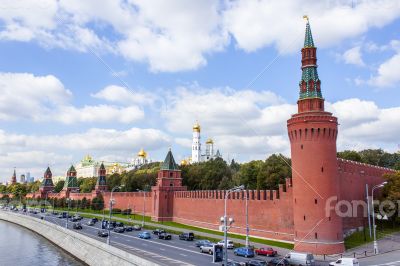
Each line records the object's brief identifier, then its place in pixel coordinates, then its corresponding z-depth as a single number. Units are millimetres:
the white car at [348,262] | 32625
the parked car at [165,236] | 53872
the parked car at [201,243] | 45156
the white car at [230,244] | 45406
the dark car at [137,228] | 66444
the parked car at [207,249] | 42312
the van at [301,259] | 34906
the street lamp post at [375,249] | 41500
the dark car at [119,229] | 62969
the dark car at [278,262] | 33812
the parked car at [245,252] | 39938
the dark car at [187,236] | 53178
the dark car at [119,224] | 67938
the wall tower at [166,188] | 77250
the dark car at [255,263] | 32816
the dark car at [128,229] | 64906
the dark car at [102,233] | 56500
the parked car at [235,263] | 32081
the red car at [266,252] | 40872
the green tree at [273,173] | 70188
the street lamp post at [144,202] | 83062
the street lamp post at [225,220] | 28194
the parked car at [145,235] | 54434
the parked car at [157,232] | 56188
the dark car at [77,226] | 66500
